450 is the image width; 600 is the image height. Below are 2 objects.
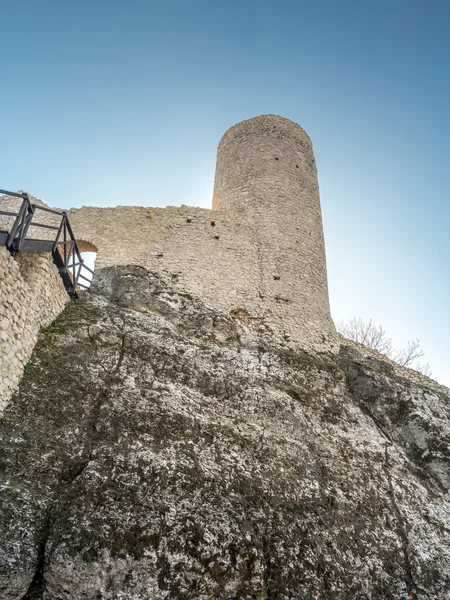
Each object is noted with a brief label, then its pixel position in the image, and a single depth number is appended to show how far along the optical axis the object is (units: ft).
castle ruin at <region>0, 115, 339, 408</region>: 32.83
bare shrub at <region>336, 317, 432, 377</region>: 79.28
